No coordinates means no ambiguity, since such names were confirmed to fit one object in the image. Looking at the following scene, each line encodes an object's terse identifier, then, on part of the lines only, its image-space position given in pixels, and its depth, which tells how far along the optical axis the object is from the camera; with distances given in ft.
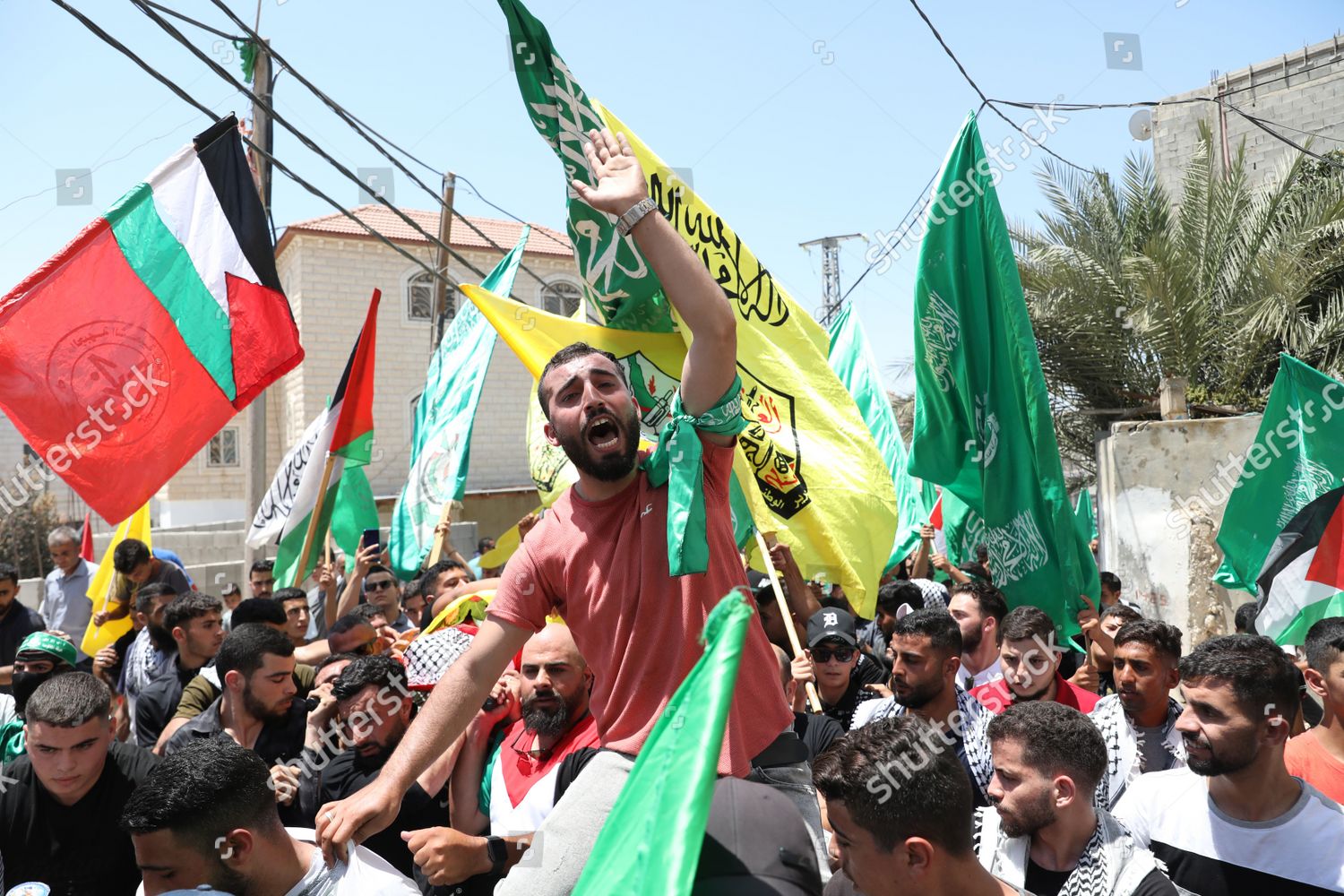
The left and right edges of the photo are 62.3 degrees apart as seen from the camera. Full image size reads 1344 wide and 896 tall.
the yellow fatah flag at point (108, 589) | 26.53
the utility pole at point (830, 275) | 91.69
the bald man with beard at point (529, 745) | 12.32
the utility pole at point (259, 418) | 34.01
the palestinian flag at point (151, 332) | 16.33
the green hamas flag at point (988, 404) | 20.66
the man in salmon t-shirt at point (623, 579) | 7.75
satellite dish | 31.91
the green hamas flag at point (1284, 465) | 23.58
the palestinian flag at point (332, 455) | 24.23
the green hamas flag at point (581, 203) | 13.16
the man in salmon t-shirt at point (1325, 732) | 12.22
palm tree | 41.42
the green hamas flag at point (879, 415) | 28.22
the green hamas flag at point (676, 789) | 4.62
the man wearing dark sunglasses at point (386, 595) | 26.08
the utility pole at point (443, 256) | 54.13
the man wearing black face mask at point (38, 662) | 17.04
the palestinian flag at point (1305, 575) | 20.12
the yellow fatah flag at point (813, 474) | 16.03
